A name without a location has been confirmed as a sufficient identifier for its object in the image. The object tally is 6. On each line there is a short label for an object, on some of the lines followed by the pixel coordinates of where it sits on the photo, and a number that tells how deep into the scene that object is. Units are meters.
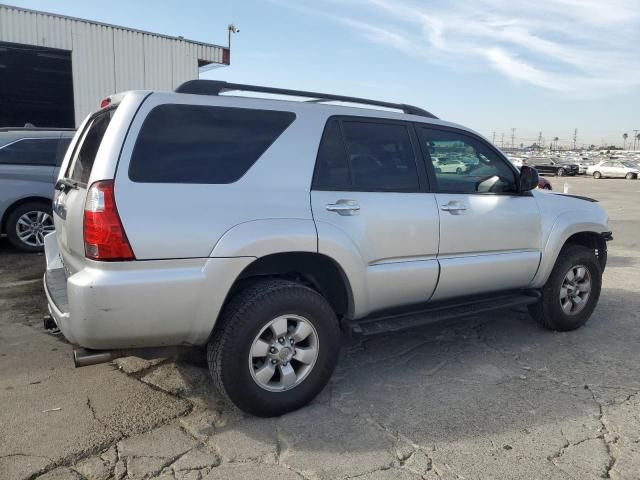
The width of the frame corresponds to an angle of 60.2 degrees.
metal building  14.60
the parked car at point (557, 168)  43.35
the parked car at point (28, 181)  7.63
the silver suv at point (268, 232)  2.85
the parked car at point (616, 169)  39.97
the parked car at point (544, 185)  12.49
